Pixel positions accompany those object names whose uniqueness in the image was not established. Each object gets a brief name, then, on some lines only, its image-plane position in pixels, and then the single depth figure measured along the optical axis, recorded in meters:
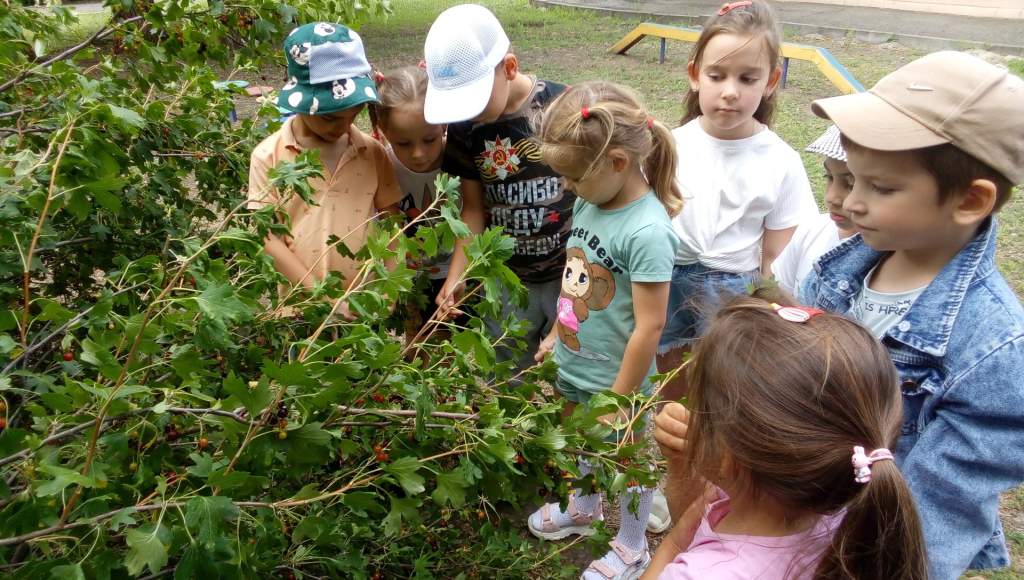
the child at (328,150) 2.29
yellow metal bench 6.99
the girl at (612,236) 2.11
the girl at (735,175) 2.37
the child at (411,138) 2.49
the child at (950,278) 1.30
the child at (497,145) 2.34
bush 1.00
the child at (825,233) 2.05
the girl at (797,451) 1.13
